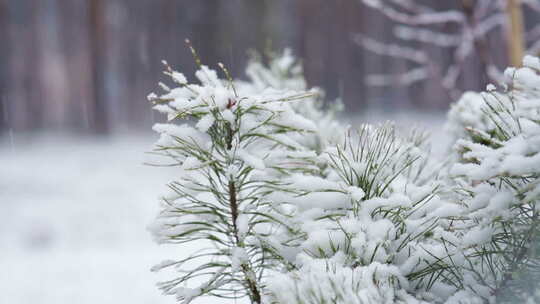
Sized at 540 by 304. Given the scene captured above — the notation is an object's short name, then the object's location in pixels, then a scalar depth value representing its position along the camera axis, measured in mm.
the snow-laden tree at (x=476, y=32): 3412
